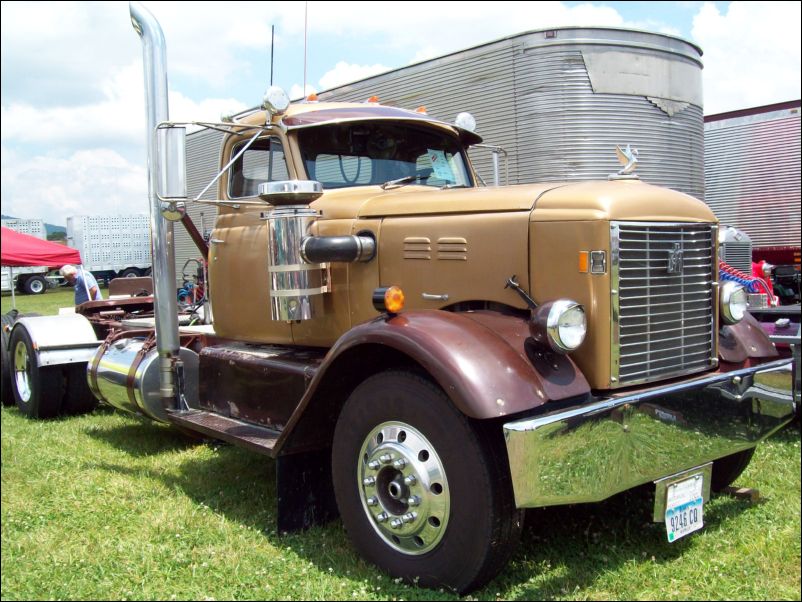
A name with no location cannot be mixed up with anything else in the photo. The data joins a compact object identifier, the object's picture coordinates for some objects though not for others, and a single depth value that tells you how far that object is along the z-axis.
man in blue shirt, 10.45
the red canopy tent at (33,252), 12.75
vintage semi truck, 3.10
